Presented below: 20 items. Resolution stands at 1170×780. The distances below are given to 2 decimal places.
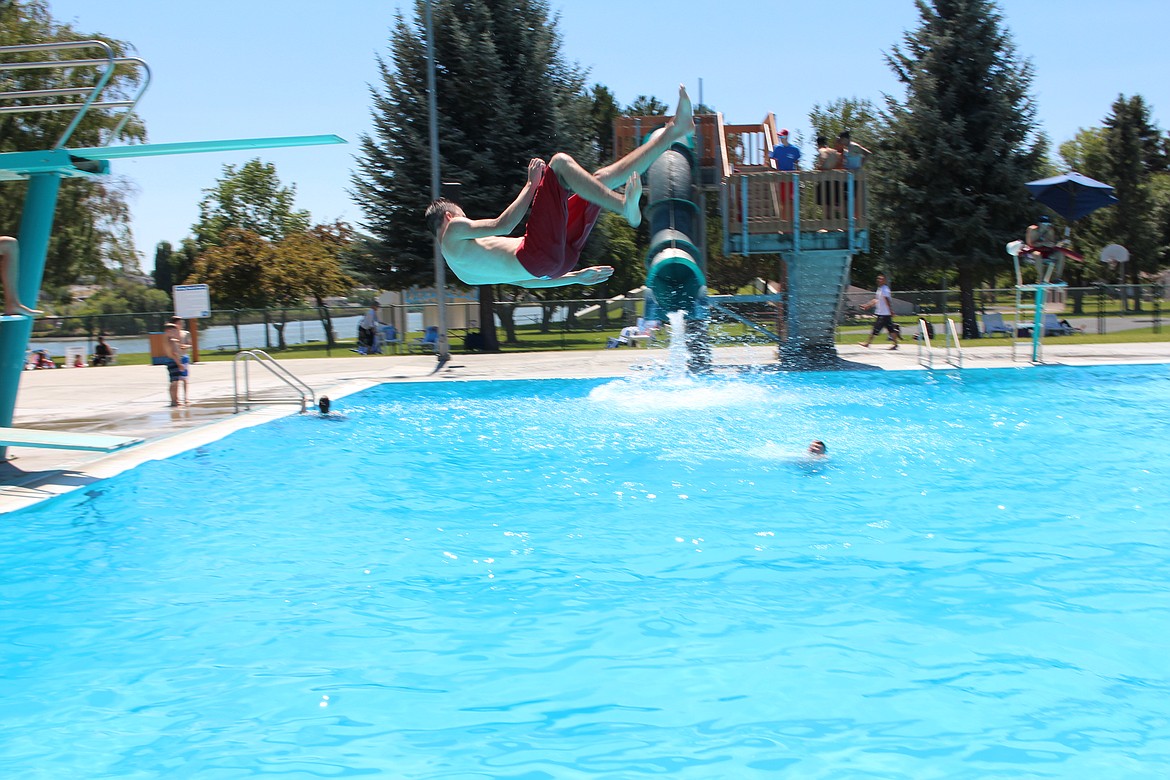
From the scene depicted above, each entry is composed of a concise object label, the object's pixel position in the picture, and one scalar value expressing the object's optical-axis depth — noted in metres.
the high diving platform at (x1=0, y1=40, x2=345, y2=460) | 9.71
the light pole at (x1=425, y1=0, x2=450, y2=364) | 21.69
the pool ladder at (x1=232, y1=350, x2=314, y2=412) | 14.94
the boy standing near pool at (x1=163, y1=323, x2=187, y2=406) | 15.55
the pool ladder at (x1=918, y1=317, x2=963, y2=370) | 18.29
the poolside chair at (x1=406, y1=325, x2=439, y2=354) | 29.23
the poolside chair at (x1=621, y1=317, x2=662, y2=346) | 19.52
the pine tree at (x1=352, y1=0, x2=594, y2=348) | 27.92
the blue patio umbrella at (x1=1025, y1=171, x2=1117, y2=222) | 19.38
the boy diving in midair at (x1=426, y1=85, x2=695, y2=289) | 8.30
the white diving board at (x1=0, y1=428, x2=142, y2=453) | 9.69
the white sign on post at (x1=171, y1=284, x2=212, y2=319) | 25.00
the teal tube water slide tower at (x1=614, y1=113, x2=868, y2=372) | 18.64
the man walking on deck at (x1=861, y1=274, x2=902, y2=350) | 23.03
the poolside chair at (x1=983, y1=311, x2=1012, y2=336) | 29.66
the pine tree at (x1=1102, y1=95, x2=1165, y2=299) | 42.44
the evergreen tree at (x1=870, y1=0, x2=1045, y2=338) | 27.53
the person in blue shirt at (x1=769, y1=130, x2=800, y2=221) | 19.39
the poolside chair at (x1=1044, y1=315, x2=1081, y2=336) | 28.30
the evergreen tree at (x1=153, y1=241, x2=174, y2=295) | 83.94
